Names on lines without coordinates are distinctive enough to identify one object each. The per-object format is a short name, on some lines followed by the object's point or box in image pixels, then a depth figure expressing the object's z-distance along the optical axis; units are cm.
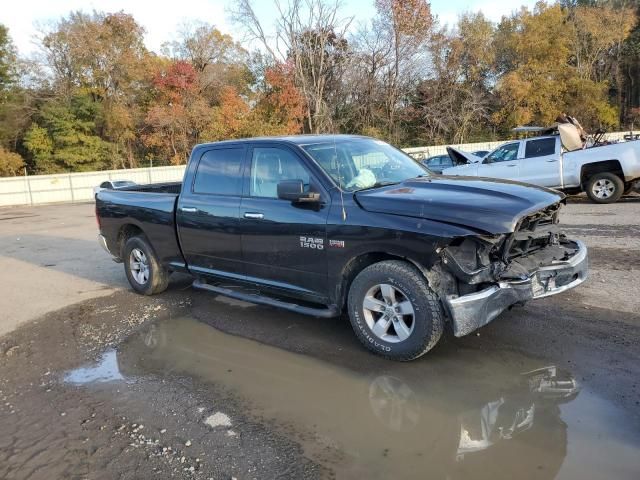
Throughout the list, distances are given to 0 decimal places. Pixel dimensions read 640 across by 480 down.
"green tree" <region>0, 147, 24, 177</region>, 3519
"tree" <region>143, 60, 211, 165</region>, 3606
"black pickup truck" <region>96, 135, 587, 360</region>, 402
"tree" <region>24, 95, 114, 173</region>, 3597
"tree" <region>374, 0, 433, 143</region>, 3809
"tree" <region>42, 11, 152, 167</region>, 3684
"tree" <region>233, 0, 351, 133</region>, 3625
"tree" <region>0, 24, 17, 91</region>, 3747
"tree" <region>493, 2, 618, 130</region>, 4266
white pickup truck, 1181
